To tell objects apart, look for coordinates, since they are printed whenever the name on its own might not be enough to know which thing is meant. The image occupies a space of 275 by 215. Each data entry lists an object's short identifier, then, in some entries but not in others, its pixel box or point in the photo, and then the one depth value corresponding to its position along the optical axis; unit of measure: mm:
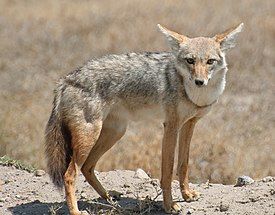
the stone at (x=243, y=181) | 19000
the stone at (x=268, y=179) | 18578
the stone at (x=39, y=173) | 20286
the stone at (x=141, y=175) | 19891
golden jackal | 16391
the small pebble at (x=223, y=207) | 16766
